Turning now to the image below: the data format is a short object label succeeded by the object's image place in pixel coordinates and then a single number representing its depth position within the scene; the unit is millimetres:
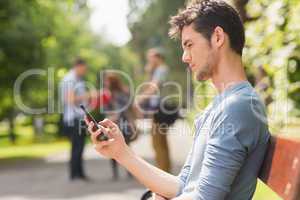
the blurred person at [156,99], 10625
